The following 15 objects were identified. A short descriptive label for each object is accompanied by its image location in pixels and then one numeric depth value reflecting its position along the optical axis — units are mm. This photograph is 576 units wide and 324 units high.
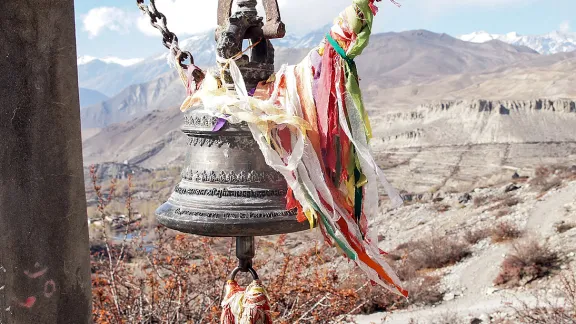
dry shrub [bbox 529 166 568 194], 16606
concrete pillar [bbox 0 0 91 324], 1863
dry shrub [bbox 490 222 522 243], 11945
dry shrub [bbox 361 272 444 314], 9133
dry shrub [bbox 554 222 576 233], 11492
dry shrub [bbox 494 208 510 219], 14586
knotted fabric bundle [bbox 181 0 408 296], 2059
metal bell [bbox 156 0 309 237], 2125
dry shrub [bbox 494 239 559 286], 9320
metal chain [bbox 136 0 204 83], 2449
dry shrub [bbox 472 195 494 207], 17278
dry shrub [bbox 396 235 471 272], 11664
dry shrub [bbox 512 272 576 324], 6004
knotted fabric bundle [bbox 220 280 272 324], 2209
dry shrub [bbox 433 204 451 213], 18131
